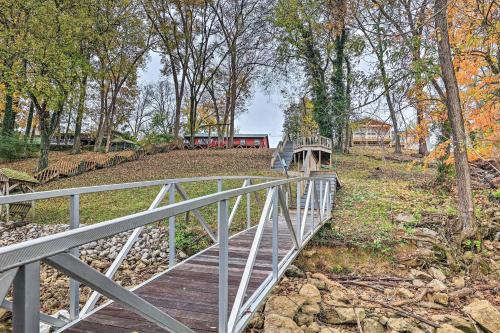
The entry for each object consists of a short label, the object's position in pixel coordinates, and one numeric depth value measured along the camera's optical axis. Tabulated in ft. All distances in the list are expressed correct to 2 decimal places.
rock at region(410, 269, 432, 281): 20.81
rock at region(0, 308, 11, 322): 15.44
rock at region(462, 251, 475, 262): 21.75
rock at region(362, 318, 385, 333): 15.44
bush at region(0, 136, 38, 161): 65.55
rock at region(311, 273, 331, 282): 21.10
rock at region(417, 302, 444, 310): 17.44
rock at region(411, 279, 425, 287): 19.82
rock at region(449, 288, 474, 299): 18.39
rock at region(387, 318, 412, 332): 15.38
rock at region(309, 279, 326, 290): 20.05
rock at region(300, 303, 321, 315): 16.69
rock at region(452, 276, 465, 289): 19.71
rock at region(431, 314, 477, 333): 15.40
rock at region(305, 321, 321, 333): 15.31
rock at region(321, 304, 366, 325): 16.20
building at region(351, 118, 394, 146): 124.06
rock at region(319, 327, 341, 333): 15.18
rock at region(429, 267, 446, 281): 20.68
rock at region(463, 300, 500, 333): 15.19
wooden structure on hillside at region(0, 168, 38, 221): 32.81
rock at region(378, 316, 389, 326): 15.96
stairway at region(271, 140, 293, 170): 57.52
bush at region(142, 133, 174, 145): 80.81
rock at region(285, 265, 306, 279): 21.88
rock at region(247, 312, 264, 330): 15.10
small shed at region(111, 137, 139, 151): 104.56
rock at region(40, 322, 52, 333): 10.32
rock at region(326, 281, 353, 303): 18.35
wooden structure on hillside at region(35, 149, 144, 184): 48.70
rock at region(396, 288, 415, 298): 18.57
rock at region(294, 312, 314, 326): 15.99
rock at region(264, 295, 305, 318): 16.19
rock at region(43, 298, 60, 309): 18.64
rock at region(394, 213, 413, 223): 28.09
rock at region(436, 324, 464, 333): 14.88
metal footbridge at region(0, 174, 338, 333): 3.50
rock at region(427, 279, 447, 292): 18.94
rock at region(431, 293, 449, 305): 17.89
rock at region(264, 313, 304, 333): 14.39
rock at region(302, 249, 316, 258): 24.57
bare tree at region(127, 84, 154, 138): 130.41
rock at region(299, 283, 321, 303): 17.91
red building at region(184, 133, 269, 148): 130.41
